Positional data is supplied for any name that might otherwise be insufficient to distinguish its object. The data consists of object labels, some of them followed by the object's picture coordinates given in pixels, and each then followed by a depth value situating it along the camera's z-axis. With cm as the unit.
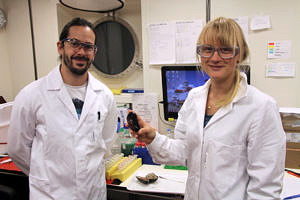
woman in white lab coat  90
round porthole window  250
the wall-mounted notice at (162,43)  200
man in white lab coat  129
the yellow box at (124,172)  158
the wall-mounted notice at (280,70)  175
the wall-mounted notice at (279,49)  173
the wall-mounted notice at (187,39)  193
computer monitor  192
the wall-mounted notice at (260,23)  174
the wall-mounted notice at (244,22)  178
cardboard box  160
